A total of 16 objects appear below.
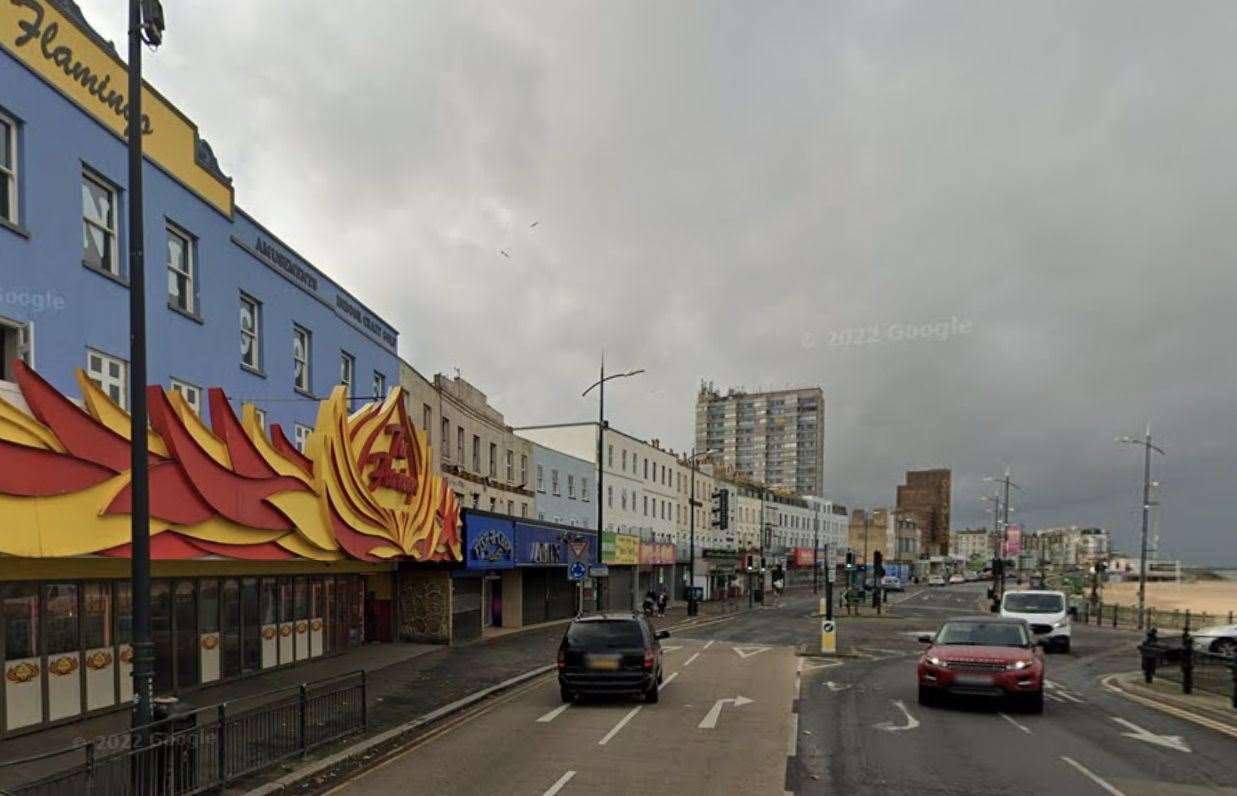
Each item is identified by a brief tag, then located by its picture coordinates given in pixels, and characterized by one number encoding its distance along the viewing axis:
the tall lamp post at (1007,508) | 63.57
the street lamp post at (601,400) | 30.71
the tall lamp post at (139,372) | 8.97
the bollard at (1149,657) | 20.84
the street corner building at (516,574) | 29.36
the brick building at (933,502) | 193.05
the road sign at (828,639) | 27.33
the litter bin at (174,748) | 8.97
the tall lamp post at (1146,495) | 43.09
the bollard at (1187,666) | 18.55
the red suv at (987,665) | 15.55
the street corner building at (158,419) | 11.11
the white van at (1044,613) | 29.98
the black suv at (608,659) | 16.39
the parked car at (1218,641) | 25.96
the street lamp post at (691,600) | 47.31
